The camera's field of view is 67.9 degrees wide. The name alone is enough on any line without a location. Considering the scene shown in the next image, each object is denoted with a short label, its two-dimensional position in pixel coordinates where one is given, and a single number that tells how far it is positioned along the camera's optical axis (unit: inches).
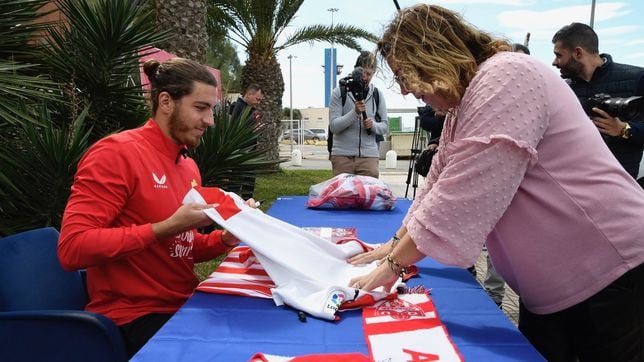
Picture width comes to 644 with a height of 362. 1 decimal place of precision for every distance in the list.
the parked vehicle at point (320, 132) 1347.4
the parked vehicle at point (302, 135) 914.7
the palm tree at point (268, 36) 418.9
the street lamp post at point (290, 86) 1088.8
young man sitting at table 59.6
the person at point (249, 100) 241.4
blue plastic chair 53.6
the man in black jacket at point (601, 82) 103.3
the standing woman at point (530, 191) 45.4
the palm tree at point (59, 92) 114.1
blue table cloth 46.4
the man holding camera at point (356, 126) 181.5
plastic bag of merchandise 125.6
